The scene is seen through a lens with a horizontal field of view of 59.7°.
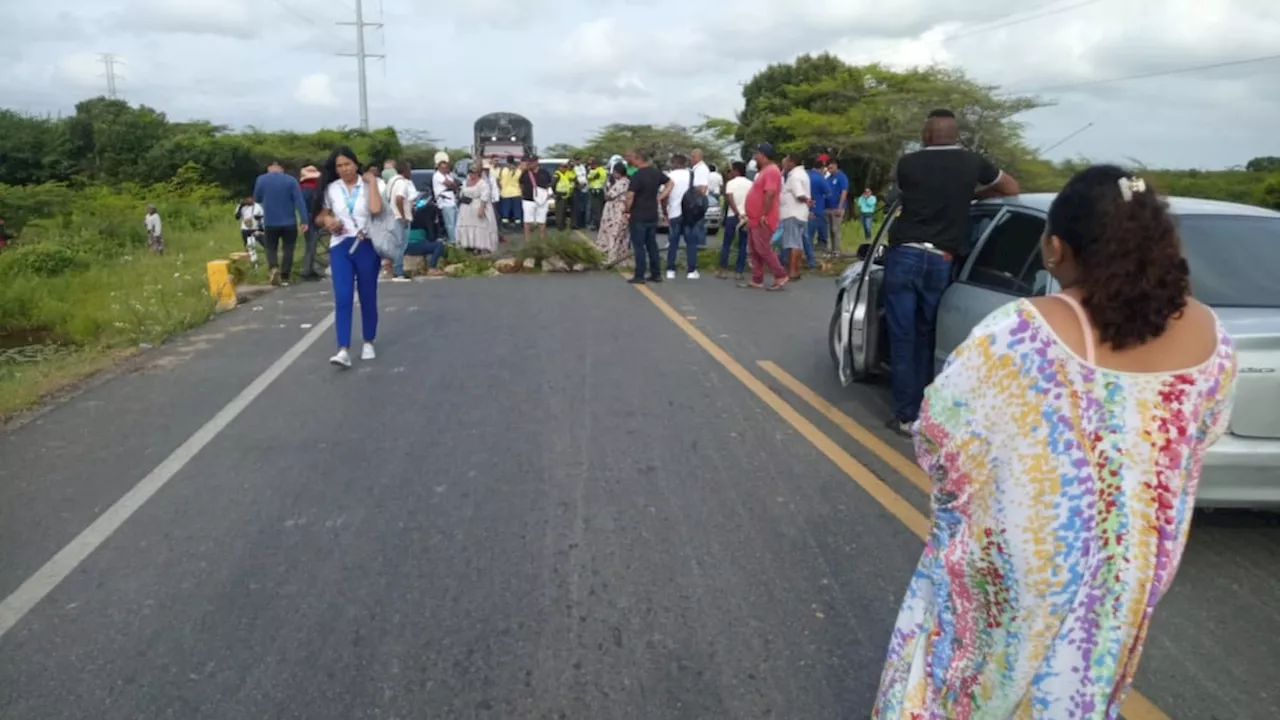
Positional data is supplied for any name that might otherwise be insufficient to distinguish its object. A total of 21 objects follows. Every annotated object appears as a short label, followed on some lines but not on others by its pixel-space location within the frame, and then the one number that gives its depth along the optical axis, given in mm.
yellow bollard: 13602
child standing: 25625
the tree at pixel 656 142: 53906
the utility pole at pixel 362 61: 48625
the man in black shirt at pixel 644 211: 14836
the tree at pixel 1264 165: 40938
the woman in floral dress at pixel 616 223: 17516
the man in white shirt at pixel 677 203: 15641
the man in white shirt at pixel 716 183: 22406
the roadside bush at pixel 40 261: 19531
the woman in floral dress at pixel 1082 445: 2320
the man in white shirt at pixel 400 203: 9852
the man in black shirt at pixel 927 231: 6449
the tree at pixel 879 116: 30094
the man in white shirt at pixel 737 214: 15188
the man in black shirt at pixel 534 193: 20812
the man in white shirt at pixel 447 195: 19828
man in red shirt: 13648
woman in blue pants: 9062
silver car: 4516
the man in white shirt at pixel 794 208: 14414
